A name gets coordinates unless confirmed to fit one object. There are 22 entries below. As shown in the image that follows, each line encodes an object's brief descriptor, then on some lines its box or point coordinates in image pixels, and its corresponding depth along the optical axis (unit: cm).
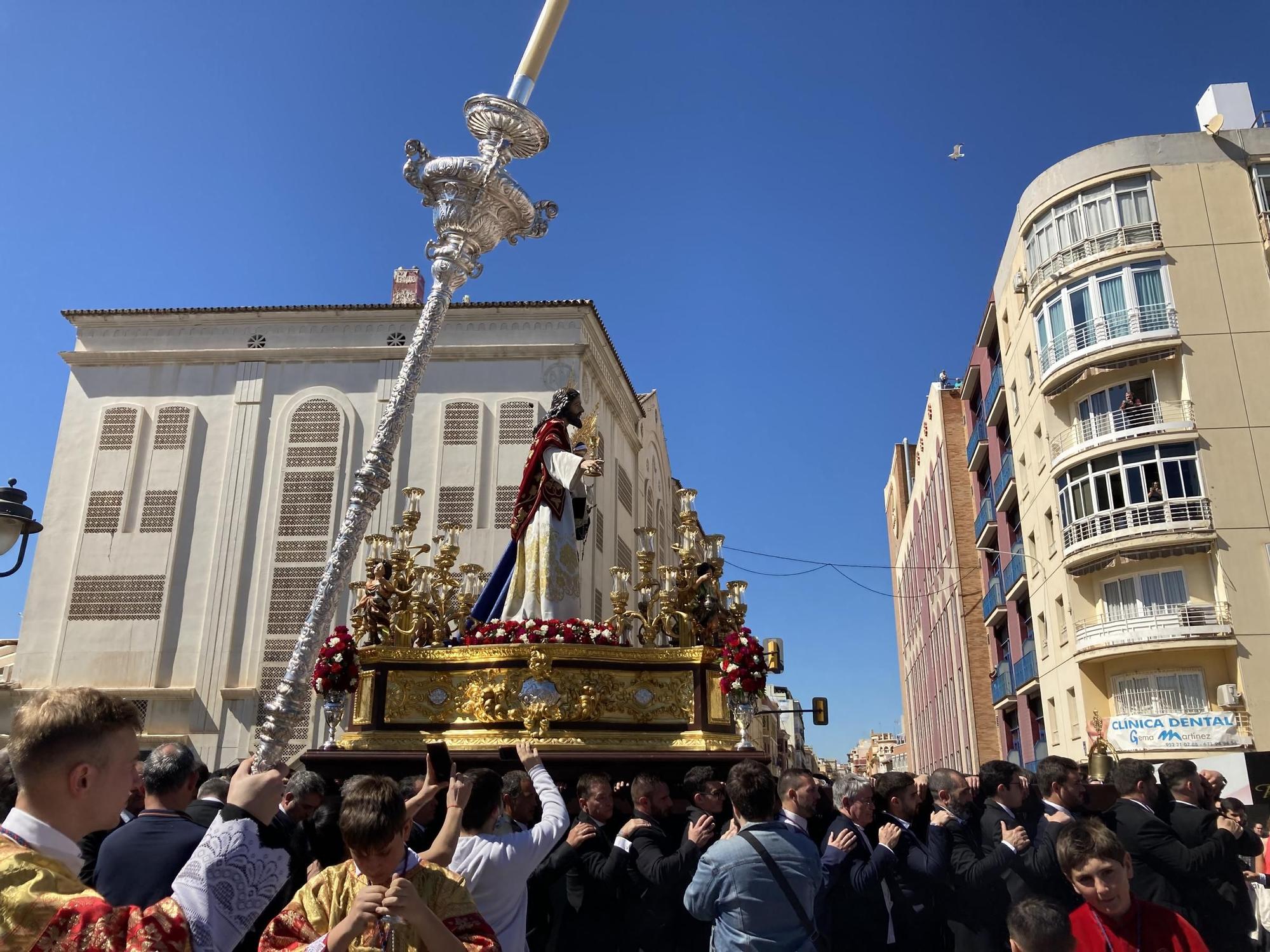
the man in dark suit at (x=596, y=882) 498
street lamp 769
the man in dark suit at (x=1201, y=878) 512
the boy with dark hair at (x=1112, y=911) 345
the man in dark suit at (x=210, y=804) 416
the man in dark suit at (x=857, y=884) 479
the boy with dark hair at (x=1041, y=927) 321
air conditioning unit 2045
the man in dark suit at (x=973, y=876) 486
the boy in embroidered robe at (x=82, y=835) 199
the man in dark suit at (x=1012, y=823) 484
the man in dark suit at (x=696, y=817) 540
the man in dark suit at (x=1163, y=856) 506
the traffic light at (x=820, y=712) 2322
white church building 2278
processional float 981
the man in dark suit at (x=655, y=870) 475
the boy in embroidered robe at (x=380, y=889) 281
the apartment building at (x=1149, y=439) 2142
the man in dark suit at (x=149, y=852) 328
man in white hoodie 376
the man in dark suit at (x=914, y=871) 495
